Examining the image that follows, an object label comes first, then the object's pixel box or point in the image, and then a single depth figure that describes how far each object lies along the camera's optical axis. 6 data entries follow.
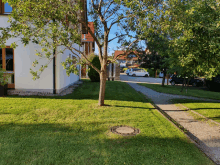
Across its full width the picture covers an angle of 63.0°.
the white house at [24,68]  9.02
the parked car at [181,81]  20.98
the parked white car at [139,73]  35.69
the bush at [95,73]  17.62
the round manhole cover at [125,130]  4.54
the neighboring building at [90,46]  28.73
